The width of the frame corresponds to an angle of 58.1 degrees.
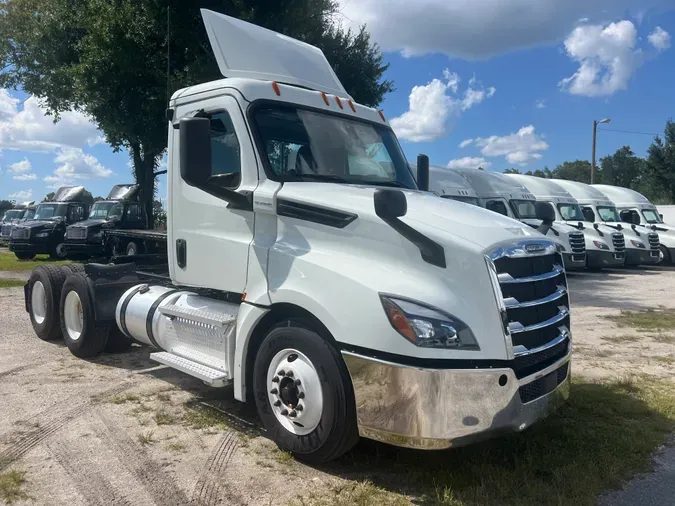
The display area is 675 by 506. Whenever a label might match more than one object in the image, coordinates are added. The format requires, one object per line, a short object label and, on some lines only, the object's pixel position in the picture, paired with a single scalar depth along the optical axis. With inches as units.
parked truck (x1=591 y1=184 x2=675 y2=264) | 856.9
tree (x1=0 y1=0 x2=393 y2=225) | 636.7
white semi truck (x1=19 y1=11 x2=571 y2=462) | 142.6
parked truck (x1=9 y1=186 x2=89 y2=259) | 910.4
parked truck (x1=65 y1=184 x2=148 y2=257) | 836.6
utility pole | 1455.2
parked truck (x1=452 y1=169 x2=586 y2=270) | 687.1
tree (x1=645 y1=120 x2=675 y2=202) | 1643.7
